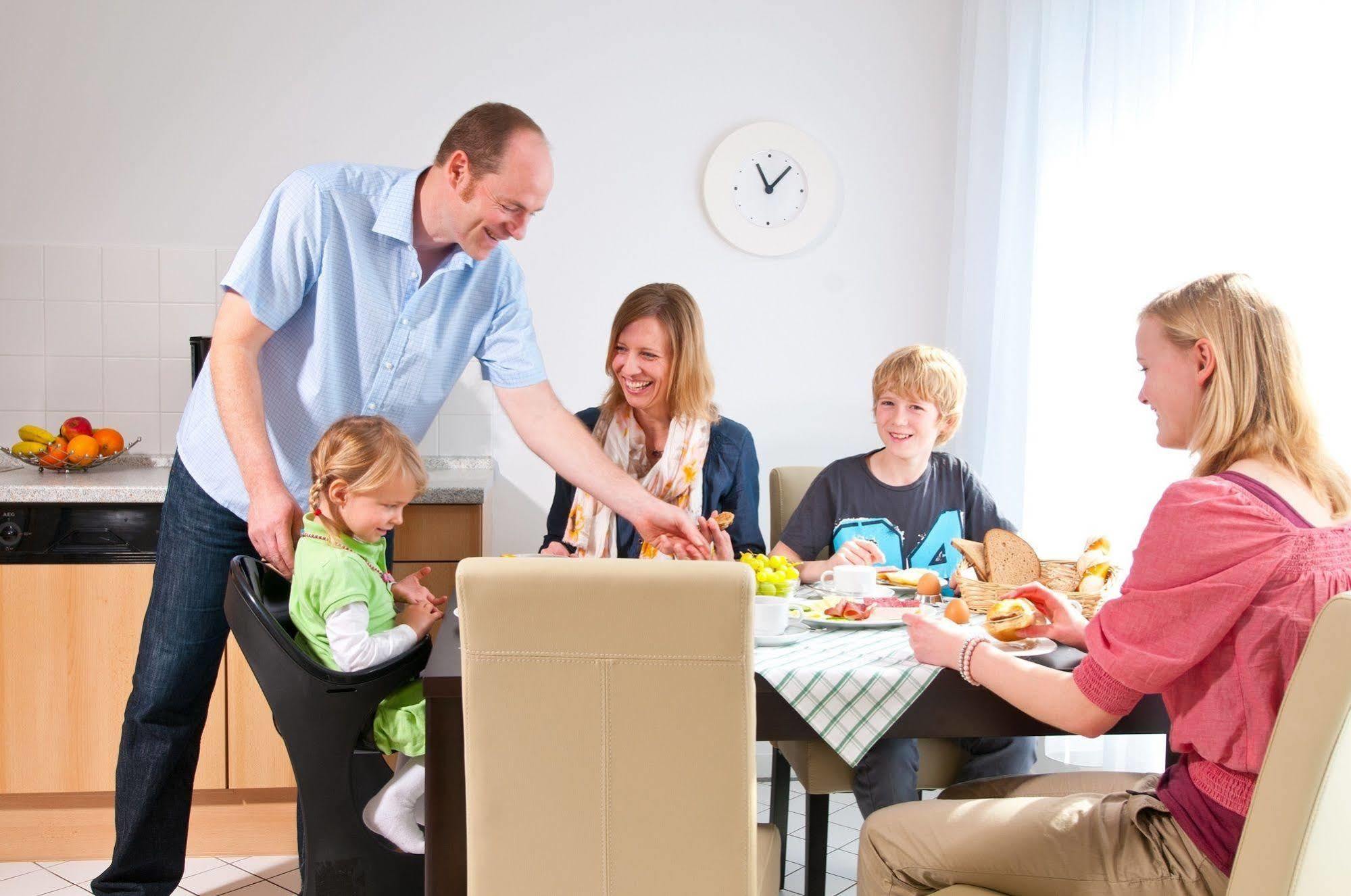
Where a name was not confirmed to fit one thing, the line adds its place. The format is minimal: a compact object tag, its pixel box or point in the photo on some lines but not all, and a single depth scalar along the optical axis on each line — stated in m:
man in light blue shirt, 1.89
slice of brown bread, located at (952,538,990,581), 1.90
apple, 2.92
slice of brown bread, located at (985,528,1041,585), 1.88
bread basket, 1.77
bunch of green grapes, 1.76
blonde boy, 2.39
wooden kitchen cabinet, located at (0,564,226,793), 2.55
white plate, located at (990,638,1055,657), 1.49
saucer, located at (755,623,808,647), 1.55
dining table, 1.37
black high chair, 1.56
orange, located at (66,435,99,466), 2.86
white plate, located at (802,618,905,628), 1.66
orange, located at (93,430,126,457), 2.94
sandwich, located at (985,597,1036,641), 1.53
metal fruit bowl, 2.86
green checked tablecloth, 1.38
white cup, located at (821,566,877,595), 1.94
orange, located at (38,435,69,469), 2.84
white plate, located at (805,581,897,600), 1.98
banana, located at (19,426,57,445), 2.88
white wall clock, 3.35
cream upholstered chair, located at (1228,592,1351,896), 1.02
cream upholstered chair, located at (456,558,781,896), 1.14
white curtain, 2.05
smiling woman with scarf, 2.50
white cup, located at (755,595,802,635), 1.57
